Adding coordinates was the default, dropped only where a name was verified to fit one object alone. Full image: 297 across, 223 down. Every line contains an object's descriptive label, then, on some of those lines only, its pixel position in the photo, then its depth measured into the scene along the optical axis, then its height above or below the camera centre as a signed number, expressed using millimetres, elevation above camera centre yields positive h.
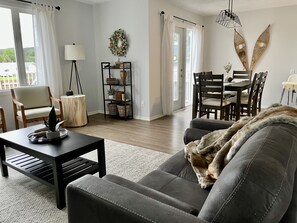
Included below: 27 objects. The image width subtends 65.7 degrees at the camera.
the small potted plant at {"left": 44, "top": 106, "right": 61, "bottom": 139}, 2180 -524
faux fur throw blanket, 1154 -465
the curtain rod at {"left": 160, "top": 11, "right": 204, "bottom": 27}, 4703 +1190
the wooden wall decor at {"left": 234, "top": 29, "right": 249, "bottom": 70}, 6105 +538
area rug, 1819 -1095
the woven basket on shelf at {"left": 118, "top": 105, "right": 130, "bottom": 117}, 4848 -824
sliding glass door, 5625 +66
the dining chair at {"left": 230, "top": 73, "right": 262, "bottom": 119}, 3871 -565
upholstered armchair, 3648 -525
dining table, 3809 -366
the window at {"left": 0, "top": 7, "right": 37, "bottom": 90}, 3872 +404
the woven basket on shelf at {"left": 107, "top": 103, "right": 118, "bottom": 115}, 5031 -823
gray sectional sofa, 712 -445
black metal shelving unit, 4848 -282
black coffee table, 1869 -783
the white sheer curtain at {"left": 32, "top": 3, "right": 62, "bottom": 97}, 4141 +441
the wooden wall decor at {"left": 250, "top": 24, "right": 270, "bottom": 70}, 5731 +570
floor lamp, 4414 +355
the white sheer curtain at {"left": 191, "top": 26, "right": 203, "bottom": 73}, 6238 +571
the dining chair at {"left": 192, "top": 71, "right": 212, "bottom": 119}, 4020 -496
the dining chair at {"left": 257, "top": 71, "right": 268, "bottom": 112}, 4136 -333
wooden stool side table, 4293 -709
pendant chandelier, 4005 +920
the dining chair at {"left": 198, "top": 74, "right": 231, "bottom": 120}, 3738 -421
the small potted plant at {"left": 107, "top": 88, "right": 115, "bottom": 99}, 5043 -479
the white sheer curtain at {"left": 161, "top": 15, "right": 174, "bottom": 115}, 4859 +93
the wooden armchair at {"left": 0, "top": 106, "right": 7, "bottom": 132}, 3369 -713
